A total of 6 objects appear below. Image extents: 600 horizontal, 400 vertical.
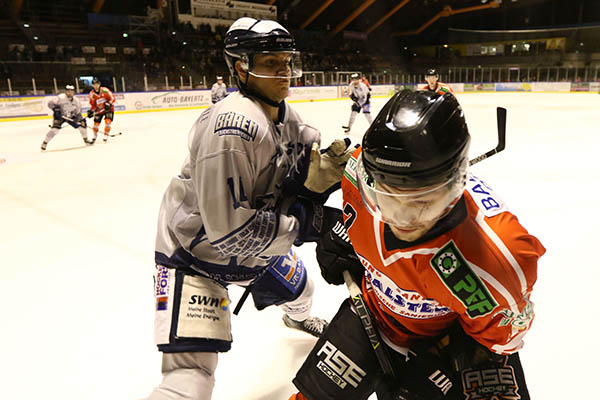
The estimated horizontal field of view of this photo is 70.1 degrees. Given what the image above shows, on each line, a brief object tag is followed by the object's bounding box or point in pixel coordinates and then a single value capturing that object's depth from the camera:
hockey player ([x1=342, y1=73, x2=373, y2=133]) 9.88
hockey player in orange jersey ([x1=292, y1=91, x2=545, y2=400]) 0.93
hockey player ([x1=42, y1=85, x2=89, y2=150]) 8.27
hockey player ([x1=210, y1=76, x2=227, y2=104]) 12.94
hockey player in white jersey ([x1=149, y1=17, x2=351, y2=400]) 1.30
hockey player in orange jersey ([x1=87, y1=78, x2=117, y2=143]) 8.95
